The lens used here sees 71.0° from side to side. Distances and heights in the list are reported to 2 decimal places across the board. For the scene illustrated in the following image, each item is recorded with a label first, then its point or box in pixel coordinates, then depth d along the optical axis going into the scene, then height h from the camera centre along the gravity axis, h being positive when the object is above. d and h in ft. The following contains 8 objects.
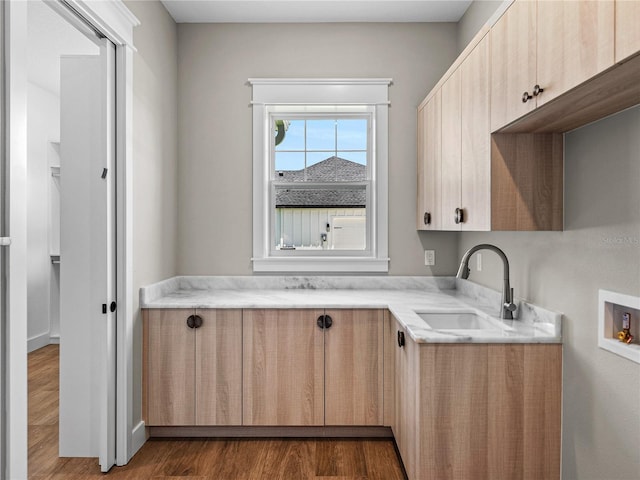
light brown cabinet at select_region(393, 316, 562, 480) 6.13 -2.42
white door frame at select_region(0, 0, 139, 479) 4.95 +0.00
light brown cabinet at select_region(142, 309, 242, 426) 8.59 -2.56
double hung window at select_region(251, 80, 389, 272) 10.59 +1.40
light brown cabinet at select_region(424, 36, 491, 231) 6.35 +1.46
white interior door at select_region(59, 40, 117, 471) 7.65 -0.07
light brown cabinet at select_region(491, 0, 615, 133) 3.77 +1.86
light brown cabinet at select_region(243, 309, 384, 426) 8.59 -2.51
